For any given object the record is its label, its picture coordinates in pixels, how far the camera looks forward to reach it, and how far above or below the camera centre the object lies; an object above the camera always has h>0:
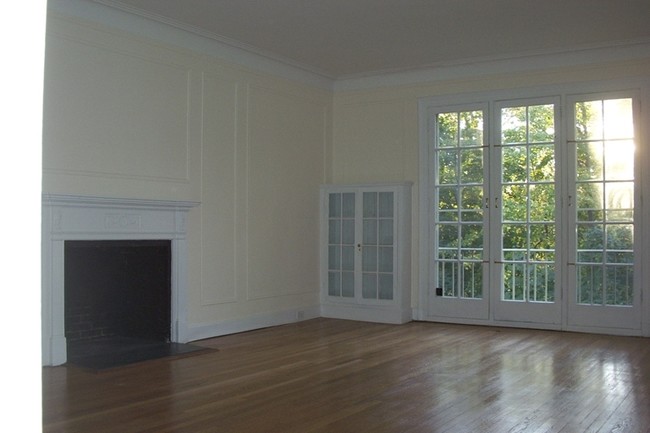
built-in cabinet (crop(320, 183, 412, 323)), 8.14 -0.34
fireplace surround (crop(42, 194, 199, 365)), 5.38 -0.07
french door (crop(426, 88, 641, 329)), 7.20 +0.13
